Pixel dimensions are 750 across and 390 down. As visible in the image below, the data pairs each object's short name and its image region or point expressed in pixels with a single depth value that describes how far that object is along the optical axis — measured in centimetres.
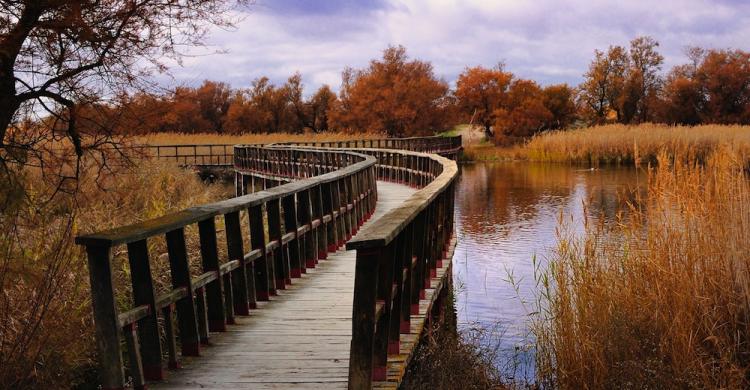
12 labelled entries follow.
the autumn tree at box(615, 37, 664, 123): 7538
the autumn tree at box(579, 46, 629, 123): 7712
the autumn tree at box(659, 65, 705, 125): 6931
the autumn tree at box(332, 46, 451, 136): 6512
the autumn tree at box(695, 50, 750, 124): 6794
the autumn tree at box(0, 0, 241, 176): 721
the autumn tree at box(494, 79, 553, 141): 6700
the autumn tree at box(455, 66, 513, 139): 7156
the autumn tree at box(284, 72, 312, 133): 7688
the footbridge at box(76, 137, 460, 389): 474
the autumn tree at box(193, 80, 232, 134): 7741
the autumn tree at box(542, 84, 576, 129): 7319
